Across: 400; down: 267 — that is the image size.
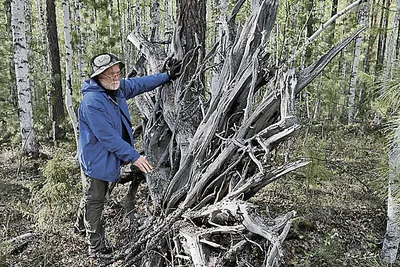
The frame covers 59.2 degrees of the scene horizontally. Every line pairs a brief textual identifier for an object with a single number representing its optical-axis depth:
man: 3.06
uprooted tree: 2.67
